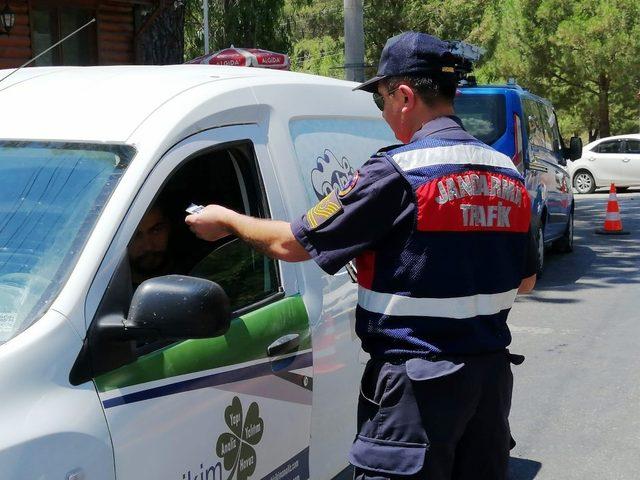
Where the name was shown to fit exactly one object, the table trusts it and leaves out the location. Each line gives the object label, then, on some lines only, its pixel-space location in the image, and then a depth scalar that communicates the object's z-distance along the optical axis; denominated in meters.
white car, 22.64
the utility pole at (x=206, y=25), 20.72
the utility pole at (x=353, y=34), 12.45
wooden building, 13.70
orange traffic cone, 14.75
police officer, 2.53
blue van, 9.82
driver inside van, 3.16
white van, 2.25
